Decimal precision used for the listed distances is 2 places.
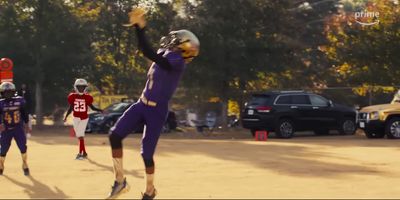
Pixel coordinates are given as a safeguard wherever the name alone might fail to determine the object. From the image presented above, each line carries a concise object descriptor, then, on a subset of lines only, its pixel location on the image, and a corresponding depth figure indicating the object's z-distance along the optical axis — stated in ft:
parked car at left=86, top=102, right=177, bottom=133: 92.94
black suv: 80.18
